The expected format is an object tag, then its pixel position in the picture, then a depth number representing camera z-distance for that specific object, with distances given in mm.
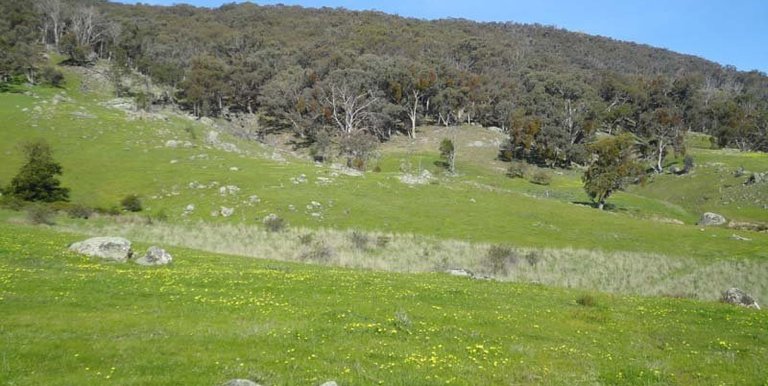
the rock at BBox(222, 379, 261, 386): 10375
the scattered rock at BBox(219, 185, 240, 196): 61906
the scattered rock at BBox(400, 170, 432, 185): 74031
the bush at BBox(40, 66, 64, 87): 111625
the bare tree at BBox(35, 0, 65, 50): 144500
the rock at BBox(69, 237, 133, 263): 26891
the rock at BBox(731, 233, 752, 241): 56266
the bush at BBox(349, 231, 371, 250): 45991
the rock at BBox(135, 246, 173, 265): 27298
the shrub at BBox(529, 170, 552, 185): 102812
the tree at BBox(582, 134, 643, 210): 77562
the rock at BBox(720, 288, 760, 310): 27444
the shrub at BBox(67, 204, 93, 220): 47941
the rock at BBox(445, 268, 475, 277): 33094
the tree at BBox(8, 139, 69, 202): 52188
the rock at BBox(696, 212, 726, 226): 74625
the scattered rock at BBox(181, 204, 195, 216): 55969
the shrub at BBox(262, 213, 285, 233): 51306
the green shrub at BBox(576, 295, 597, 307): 23031
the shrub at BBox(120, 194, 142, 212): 55438
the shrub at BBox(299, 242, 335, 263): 39428
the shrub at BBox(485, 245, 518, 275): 40897
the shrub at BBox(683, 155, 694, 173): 112500
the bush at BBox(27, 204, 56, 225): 42156
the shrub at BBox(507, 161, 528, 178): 108312
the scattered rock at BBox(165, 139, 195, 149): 79750
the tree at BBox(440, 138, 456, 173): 105938
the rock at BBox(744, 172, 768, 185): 92938
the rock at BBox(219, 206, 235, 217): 56562
